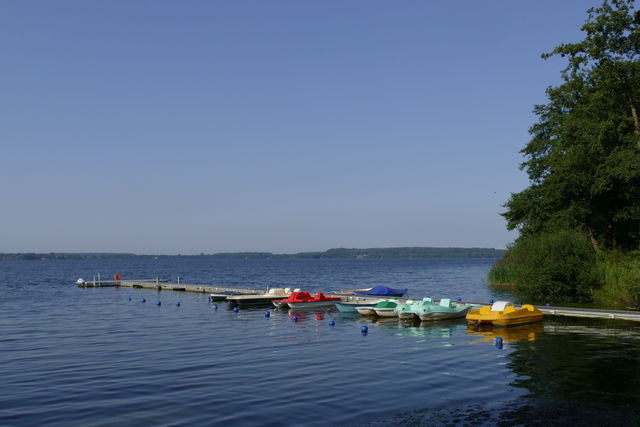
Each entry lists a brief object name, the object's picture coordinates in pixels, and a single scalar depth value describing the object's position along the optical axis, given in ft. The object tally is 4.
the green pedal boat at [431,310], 115.85
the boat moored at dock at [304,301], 141.90
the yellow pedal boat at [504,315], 104.73
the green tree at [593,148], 133.49
